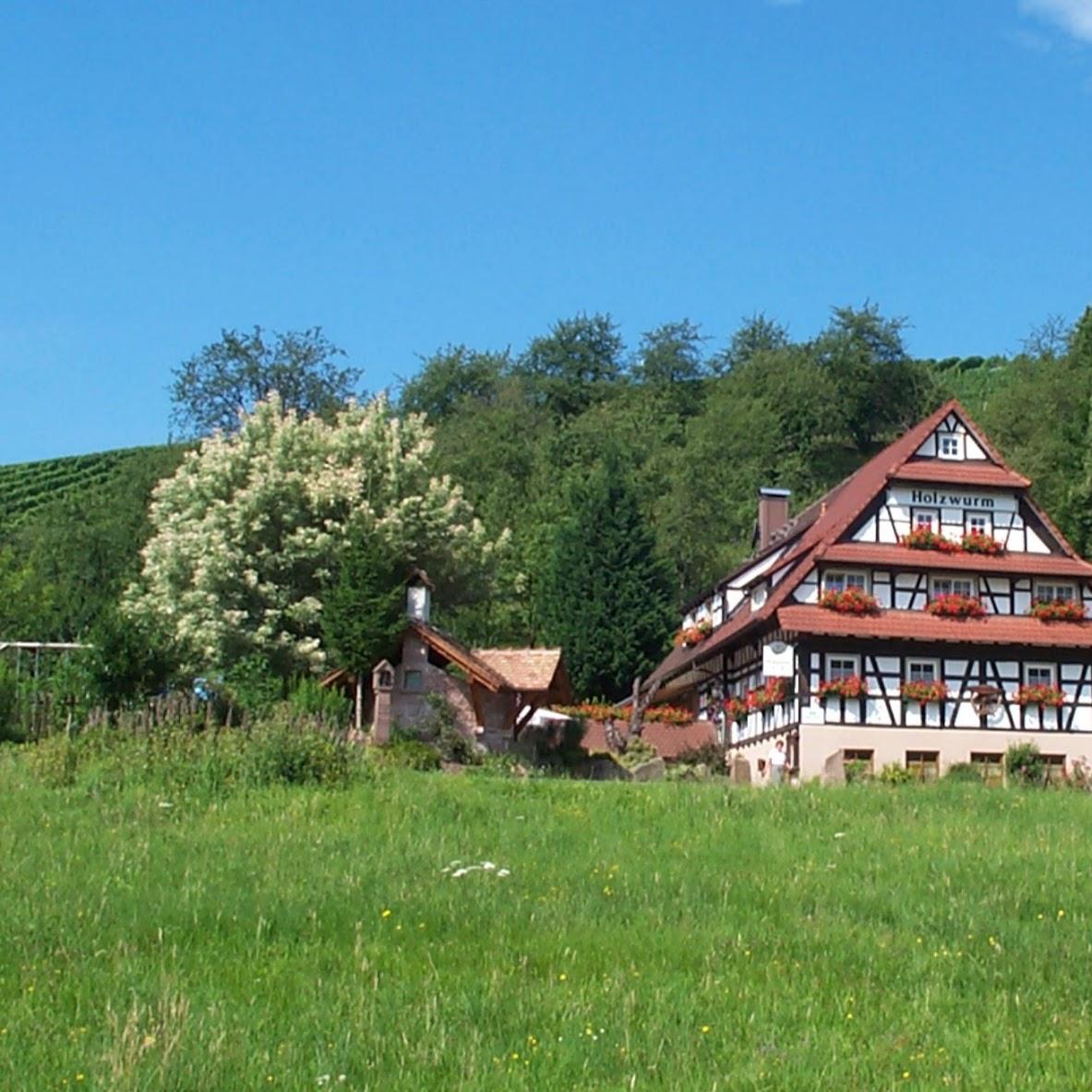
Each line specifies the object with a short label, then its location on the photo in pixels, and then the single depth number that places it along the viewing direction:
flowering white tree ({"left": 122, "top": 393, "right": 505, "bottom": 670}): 43.09
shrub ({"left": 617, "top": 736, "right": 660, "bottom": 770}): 45.06
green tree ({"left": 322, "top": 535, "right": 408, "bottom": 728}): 38.41
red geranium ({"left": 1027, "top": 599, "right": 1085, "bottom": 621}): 44.09
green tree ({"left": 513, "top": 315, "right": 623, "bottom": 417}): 103.38
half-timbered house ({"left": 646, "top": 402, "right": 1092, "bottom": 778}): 42.66
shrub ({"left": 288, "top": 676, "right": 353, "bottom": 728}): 29.93
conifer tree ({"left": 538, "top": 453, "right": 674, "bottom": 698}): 58.62
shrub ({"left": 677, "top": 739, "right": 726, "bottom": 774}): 43.44
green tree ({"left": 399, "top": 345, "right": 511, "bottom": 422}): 98.19
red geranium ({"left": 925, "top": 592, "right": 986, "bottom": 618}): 43.41
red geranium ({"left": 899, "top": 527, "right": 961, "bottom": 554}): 44.03
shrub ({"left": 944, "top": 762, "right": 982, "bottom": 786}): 38.24
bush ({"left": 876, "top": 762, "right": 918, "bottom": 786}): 34.17
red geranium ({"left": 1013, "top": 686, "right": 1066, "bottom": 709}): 43.19
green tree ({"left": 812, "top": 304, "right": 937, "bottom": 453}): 94.06
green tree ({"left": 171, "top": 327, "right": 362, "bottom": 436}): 68.69
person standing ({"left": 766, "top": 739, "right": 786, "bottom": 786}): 39.59
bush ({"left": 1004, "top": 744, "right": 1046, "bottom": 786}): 39.78
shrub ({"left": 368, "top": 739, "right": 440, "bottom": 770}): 29.80
